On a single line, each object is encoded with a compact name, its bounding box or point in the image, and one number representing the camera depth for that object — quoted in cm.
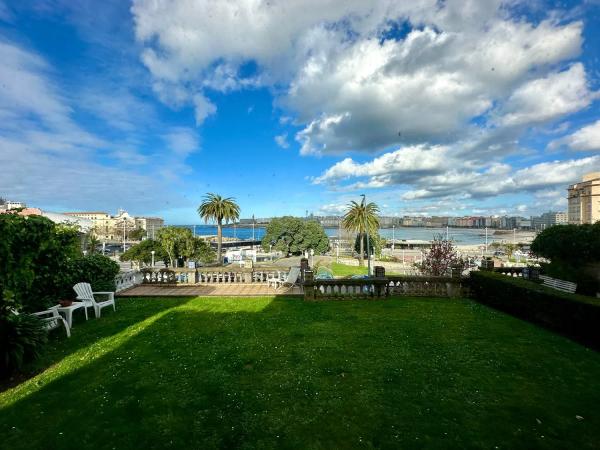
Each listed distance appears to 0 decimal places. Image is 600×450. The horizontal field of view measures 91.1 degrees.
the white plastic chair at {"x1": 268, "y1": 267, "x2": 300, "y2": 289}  1241
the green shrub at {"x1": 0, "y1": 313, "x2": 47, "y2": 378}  478
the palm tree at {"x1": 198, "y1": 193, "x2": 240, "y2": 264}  3512
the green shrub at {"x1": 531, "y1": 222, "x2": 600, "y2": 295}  1100
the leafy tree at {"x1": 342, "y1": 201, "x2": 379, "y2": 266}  3700
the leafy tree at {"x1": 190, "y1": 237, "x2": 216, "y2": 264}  3147
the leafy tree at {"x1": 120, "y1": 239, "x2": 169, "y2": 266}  3117
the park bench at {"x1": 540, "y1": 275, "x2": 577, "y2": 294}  977
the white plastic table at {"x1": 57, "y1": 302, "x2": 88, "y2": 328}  726
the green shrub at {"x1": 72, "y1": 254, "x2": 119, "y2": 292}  968
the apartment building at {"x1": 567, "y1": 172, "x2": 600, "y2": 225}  5360
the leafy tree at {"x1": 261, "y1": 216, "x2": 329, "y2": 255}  5388
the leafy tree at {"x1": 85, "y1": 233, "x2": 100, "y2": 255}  4187
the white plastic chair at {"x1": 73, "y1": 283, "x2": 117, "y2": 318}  848
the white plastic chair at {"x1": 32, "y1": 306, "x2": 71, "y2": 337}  632
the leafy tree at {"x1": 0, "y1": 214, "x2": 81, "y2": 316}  508
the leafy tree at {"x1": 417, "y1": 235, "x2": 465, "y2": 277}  1770
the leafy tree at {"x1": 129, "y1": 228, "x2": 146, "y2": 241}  8519
